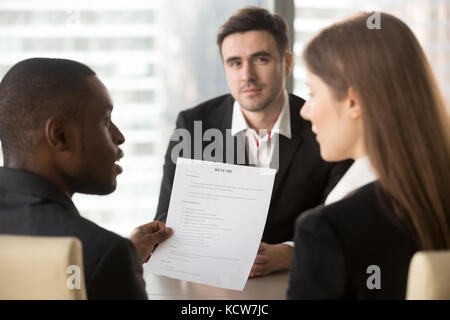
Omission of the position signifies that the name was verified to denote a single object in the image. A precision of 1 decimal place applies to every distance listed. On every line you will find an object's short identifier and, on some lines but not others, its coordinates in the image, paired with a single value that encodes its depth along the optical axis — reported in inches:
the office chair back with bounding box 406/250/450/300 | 35.7
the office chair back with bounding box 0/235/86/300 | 35.8
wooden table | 58.9
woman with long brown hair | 40.6
